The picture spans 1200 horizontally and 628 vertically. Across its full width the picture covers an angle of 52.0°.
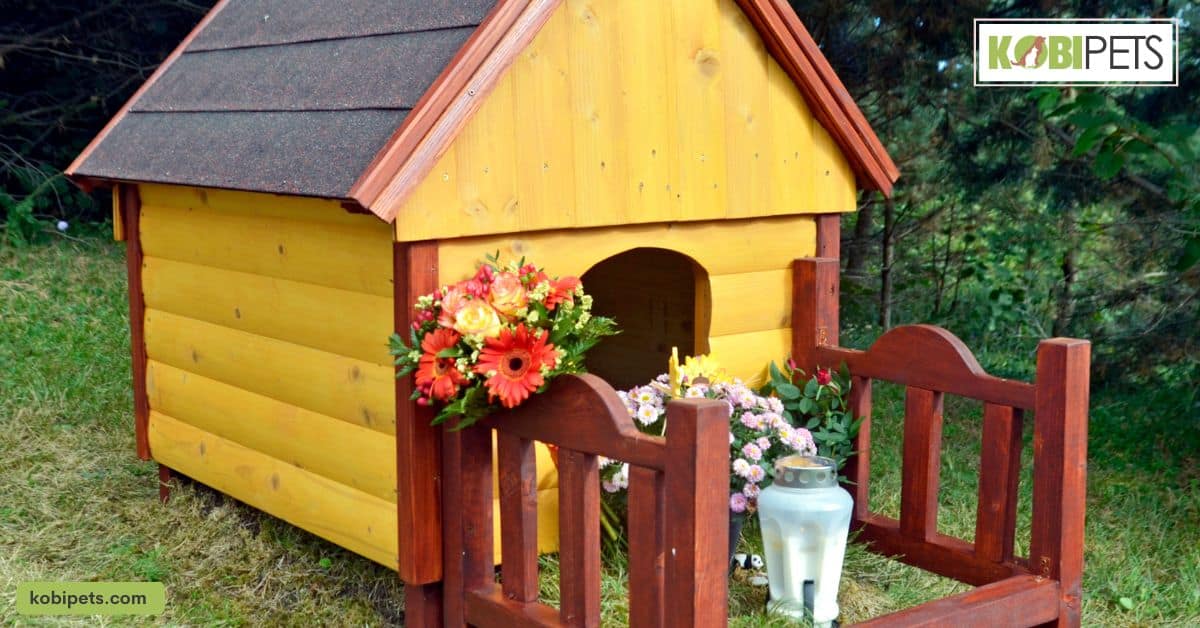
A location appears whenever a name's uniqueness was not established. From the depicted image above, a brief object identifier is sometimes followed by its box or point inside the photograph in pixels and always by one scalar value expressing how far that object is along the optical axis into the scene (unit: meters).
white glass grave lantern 2.90
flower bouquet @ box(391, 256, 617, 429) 2.58
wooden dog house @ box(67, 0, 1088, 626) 2.70
